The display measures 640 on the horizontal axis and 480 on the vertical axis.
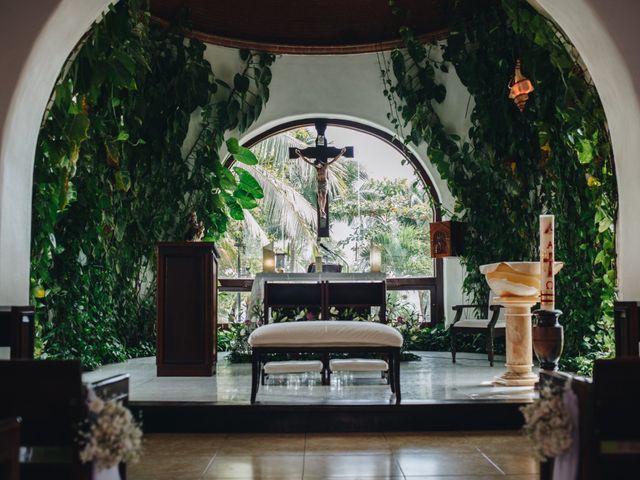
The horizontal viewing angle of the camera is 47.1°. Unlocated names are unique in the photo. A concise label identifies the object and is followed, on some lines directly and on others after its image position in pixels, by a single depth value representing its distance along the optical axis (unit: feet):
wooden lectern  20.36
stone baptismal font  17.85
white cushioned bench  15.94
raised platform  14.85
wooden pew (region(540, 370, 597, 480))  7.89
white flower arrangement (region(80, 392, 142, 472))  7.63
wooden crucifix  30.45
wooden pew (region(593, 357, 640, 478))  7.95
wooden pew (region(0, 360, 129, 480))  7.93
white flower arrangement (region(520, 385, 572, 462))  7.96
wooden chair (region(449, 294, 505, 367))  22.80
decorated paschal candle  15.64
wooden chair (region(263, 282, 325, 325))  21.27
